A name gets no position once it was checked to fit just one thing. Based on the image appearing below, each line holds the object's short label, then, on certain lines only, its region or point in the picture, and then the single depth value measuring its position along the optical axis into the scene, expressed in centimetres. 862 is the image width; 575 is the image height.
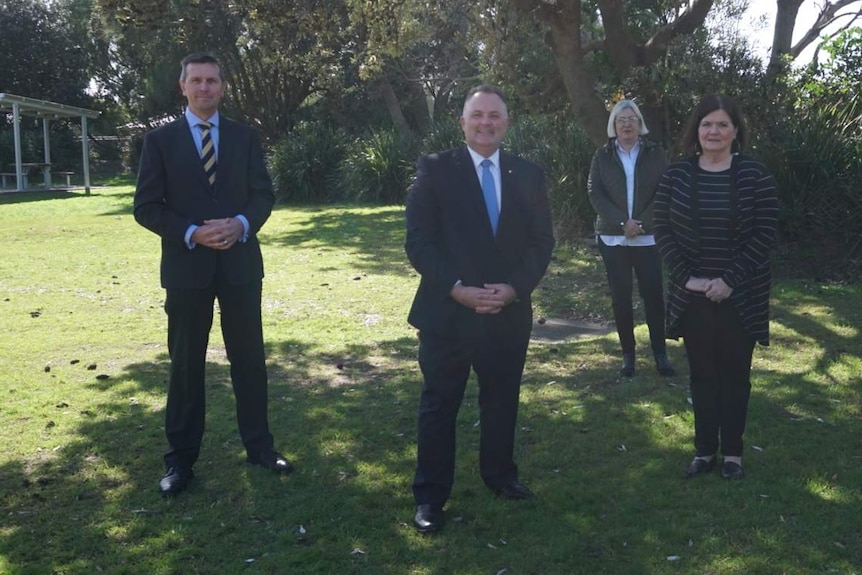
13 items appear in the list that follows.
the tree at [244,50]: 1364
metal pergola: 3031
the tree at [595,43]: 1198
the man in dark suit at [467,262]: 466
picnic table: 3391
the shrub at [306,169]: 2666
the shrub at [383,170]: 2495
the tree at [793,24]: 1984
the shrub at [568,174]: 1549
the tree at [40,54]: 4469
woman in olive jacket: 739
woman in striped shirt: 498
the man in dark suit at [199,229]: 514
